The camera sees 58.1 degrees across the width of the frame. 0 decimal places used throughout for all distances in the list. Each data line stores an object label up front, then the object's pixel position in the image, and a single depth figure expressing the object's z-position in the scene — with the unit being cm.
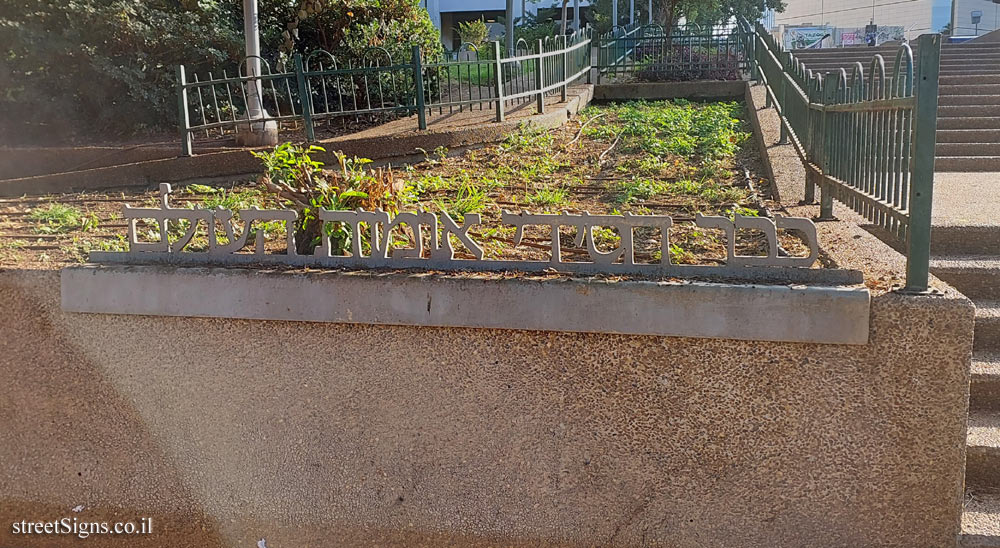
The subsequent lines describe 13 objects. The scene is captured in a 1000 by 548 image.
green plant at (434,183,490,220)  516
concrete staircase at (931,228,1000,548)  346
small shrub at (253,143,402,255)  415
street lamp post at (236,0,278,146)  880
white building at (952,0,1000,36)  3997
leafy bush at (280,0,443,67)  1142
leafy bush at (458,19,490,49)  2519
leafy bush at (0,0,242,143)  1107
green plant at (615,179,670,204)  584
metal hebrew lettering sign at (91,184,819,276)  343
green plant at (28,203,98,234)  568
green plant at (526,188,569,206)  568
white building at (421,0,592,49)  3825
